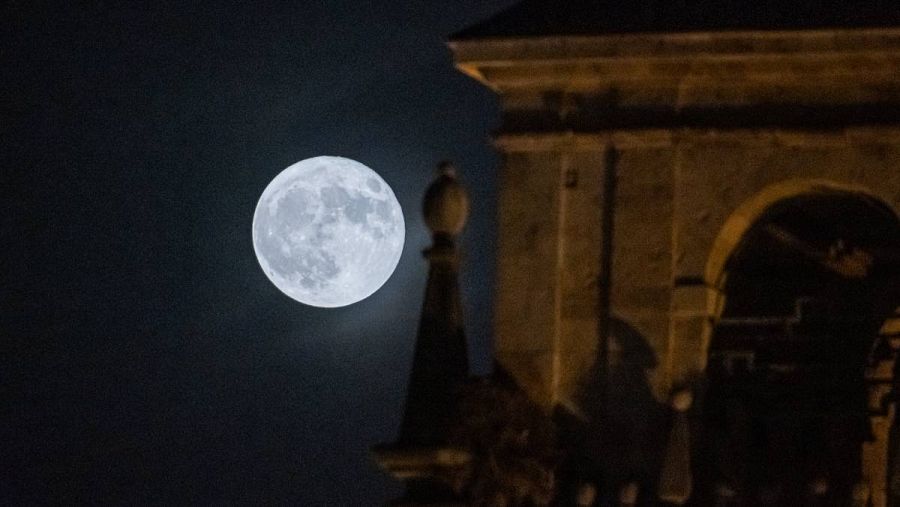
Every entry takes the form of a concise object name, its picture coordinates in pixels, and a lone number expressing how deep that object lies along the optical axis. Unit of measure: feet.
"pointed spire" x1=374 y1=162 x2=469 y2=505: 148.66
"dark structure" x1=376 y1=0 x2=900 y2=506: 149.69
